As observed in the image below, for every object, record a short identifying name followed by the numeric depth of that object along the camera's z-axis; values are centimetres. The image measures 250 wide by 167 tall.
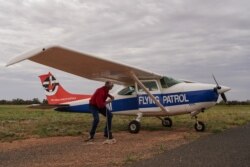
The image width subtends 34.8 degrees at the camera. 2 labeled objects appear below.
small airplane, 1398
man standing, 1214
